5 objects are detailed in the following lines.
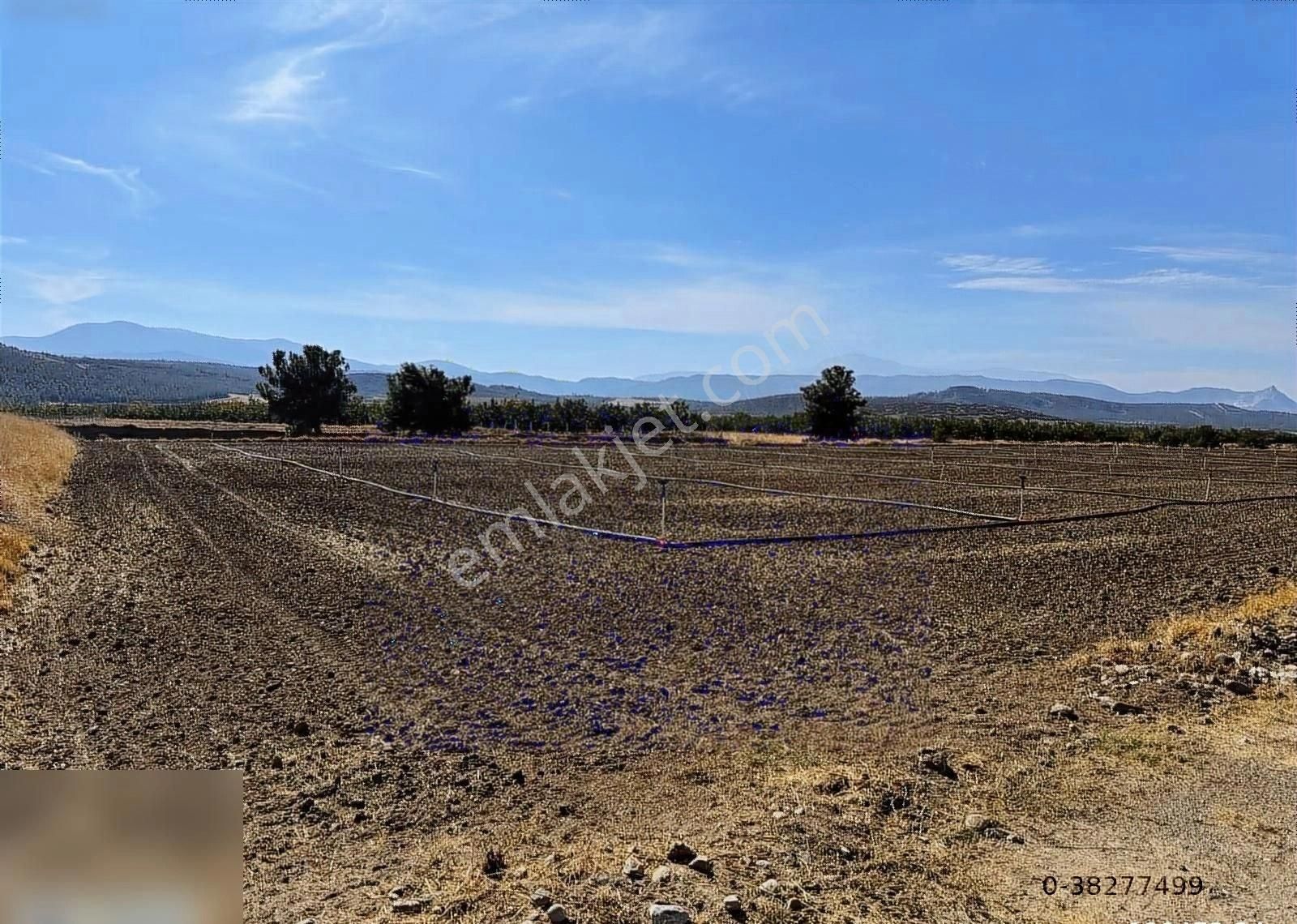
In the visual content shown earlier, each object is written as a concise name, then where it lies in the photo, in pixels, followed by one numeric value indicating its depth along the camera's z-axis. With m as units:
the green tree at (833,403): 62.66
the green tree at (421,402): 62.34
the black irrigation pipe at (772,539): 14.21
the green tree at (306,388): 65.69
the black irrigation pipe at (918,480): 23.08
